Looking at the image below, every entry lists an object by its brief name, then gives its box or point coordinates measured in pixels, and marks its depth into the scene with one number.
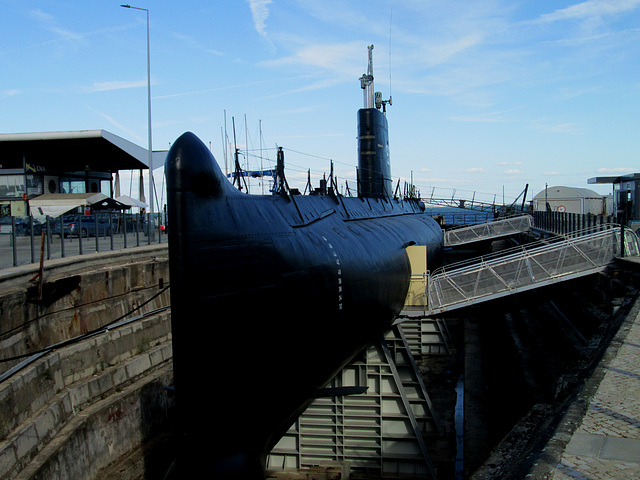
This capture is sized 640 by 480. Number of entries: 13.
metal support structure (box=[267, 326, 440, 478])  10.77
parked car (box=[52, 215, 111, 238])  16.36
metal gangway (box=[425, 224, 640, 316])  12.00
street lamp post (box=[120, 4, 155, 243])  19.95
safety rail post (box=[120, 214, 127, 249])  15.32
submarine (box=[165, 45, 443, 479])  5.72
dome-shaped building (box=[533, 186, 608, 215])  42.12
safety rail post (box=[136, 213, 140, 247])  16.49
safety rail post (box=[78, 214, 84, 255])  12.88
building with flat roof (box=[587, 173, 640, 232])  27.50
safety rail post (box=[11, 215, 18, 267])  10.60
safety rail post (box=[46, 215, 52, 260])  11.85
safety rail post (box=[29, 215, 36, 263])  11.02
